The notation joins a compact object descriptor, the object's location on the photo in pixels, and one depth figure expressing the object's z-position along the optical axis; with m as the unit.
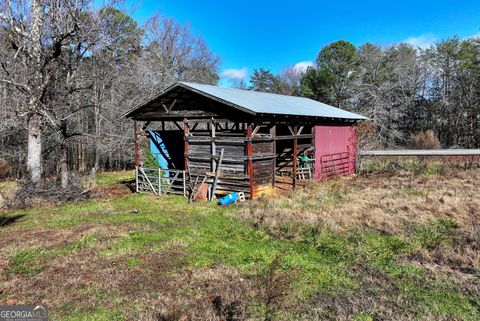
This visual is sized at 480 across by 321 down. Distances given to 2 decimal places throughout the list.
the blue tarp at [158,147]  15.67
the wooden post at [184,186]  12.87
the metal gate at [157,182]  13.35
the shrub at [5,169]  19.05
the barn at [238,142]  12.01
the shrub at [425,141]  29.42
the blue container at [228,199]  11.22
